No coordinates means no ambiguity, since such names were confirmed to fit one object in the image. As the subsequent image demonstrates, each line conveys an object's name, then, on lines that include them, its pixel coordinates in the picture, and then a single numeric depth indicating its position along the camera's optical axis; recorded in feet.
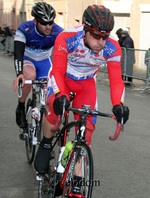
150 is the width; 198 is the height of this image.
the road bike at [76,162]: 11.71
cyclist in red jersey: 12.18
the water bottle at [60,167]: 13.10
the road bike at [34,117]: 17.80
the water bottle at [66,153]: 12.59
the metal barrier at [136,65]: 46.68
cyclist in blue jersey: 17.88
